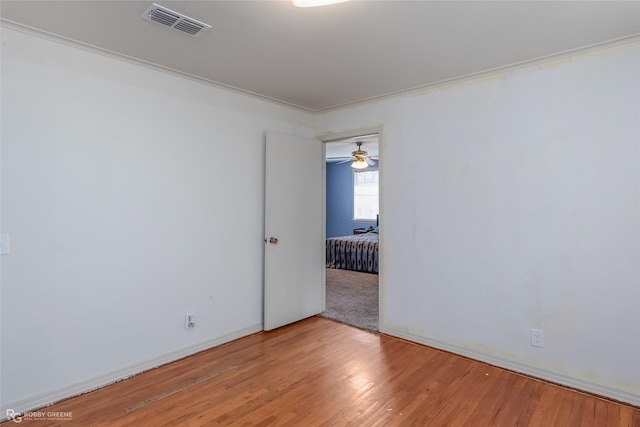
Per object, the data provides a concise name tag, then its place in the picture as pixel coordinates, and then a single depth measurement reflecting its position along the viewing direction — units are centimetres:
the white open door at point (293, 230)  358
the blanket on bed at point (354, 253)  620
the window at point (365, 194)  872
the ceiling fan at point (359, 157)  662
